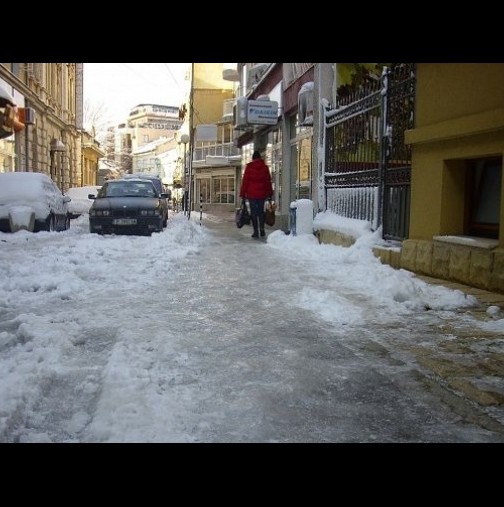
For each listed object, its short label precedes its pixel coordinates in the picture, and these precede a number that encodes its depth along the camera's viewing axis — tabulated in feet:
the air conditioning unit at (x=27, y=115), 78.18
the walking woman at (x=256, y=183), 45.32
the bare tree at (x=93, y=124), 197.89
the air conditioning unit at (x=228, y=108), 148.97
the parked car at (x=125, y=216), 46.34
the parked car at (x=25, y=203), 46.52
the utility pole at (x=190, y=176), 70.69
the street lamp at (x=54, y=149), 106.42
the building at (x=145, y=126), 418.72
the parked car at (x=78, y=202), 74.84
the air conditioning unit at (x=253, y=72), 93.60
